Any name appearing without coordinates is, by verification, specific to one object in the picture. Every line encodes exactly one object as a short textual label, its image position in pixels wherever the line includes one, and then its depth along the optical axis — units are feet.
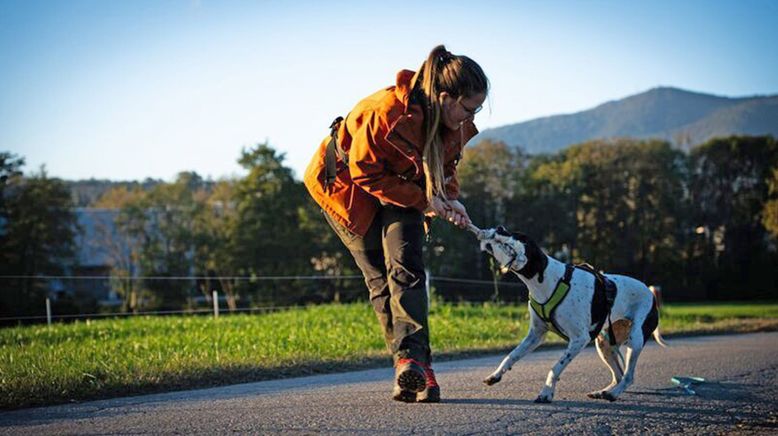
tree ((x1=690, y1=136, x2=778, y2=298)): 173.68
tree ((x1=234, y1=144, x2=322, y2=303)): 146.30
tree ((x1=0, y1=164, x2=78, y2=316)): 128.88
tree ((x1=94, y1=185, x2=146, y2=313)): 155.22
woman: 14.96
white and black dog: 17.29
